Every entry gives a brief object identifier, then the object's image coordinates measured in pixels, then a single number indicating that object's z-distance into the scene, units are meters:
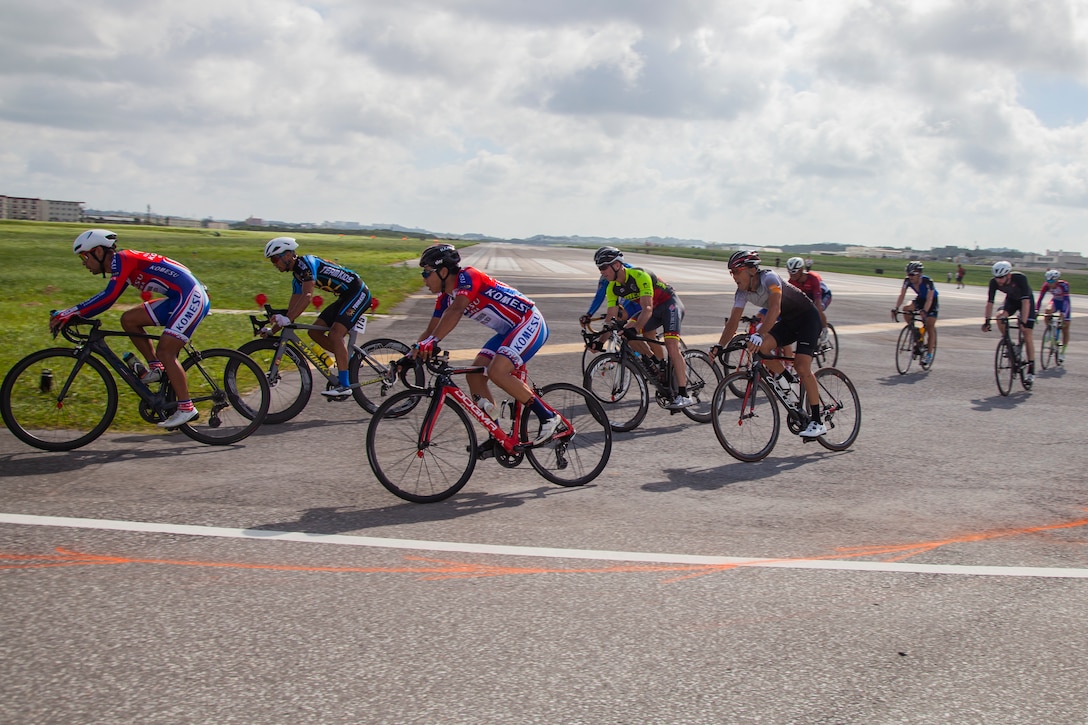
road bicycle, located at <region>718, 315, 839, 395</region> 8.34
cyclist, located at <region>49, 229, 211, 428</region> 7.21
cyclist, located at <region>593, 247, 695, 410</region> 9.23
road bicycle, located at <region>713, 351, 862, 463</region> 7.84
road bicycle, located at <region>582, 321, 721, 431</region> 9.14
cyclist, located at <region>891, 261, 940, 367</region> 14.59
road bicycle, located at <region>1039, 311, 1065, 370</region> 15.63
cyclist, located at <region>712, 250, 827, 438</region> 8.03
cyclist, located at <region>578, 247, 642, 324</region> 10.47
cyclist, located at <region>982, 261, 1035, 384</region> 12.94
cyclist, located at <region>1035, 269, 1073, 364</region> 15.56
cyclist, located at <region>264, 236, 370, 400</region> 9.03
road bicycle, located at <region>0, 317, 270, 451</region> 7.12
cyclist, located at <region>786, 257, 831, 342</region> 12.88
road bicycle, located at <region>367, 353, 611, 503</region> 6.08
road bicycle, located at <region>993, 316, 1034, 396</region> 12.59
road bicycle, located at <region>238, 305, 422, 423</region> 8.75
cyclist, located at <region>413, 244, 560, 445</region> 6.24
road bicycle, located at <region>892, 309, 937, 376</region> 14.30
